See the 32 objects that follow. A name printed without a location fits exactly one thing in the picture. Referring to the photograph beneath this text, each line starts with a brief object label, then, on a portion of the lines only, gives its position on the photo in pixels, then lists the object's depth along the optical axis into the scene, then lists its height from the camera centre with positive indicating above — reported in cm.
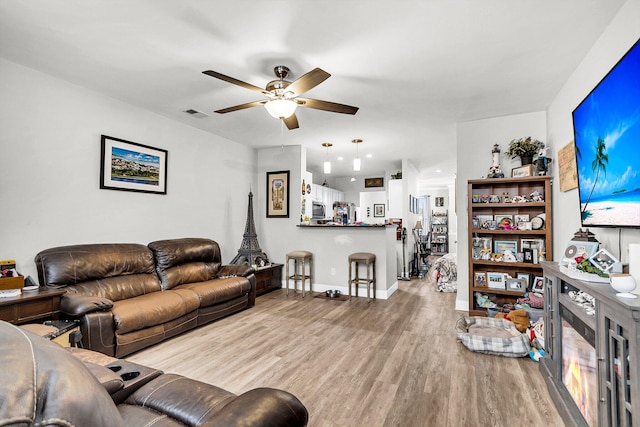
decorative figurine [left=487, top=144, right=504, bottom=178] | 393 +70
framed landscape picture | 353 +64
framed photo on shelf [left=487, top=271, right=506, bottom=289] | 392 -76
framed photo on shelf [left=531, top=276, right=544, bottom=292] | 355 -74
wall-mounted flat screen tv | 153 +43
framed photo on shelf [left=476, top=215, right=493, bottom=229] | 402 +1
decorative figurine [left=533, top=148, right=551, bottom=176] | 360 +68
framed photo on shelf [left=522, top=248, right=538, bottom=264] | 371 -42
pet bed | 280 -113
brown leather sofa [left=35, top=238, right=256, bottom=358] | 263 -77
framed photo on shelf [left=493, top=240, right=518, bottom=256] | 393 -33
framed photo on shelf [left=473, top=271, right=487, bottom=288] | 402 -76
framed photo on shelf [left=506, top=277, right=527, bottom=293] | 380 -79
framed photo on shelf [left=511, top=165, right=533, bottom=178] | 372 +61
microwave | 738 +23
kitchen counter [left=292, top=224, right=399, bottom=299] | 503 -51
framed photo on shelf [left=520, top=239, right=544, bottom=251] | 373 -28
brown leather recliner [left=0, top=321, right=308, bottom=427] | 47 -38
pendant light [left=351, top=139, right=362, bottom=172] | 523 +98
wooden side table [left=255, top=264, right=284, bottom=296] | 508 -103
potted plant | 376 +89
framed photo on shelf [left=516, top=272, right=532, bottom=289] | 379 -70
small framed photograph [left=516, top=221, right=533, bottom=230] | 375 -5
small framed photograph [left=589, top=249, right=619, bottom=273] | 165 -22
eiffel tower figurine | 530 -52
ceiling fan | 256 +108
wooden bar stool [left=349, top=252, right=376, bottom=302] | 484 -71
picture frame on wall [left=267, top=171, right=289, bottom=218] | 579 +47
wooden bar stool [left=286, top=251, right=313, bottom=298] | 523 -81
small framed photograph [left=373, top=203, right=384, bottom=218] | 841 +27
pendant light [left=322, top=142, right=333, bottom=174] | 541 +118
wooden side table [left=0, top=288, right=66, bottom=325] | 228 -69
